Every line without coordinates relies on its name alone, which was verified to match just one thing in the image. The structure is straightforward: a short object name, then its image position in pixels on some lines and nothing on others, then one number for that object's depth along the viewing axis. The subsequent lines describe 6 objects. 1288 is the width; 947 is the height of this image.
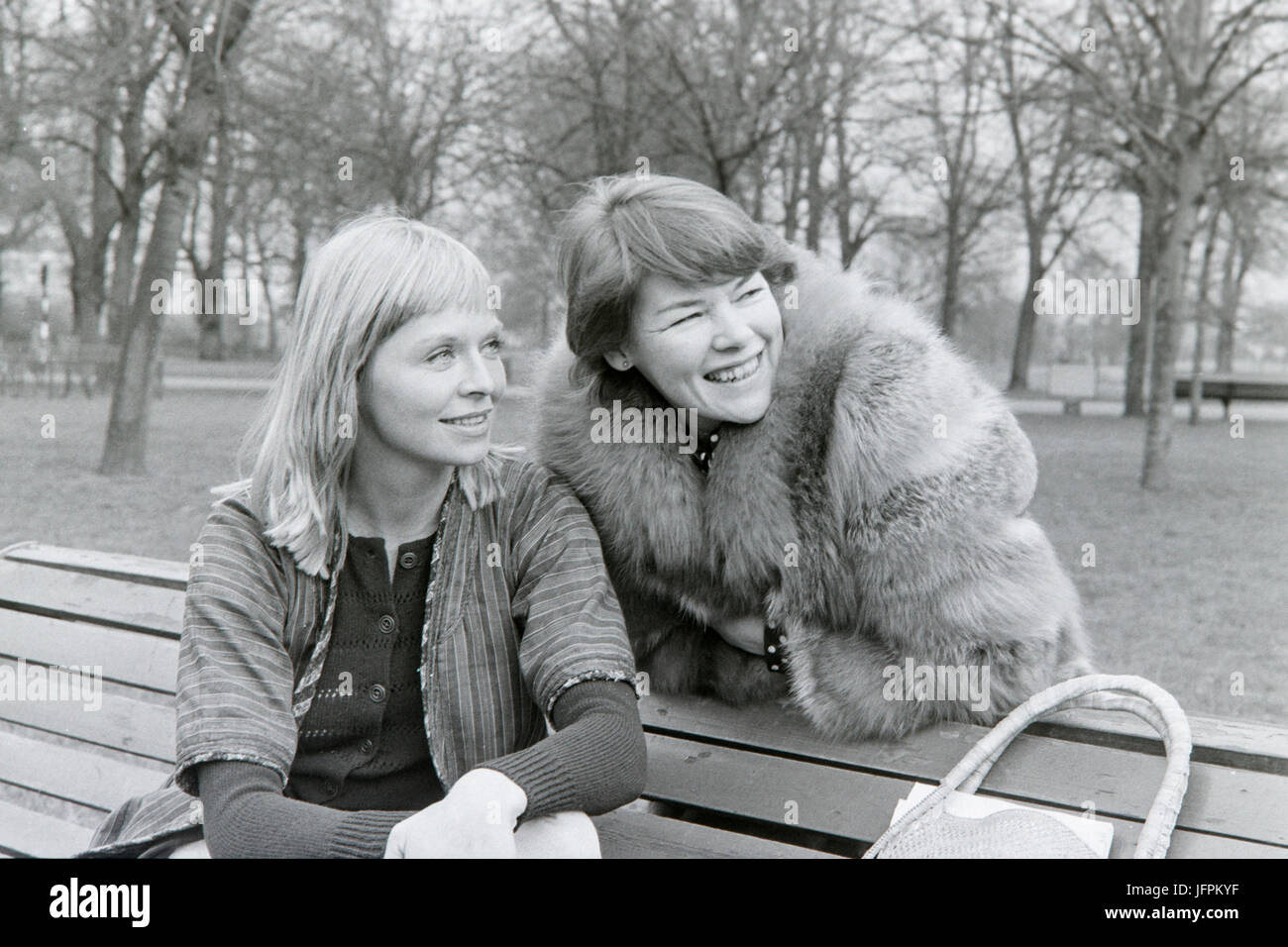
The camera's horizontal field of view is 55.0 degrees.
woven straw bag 1.71
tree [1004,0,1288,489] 8.16
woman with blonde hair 2.00
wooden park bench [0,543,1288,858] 1.93
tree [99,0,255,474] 7.74
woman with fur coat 2.12
